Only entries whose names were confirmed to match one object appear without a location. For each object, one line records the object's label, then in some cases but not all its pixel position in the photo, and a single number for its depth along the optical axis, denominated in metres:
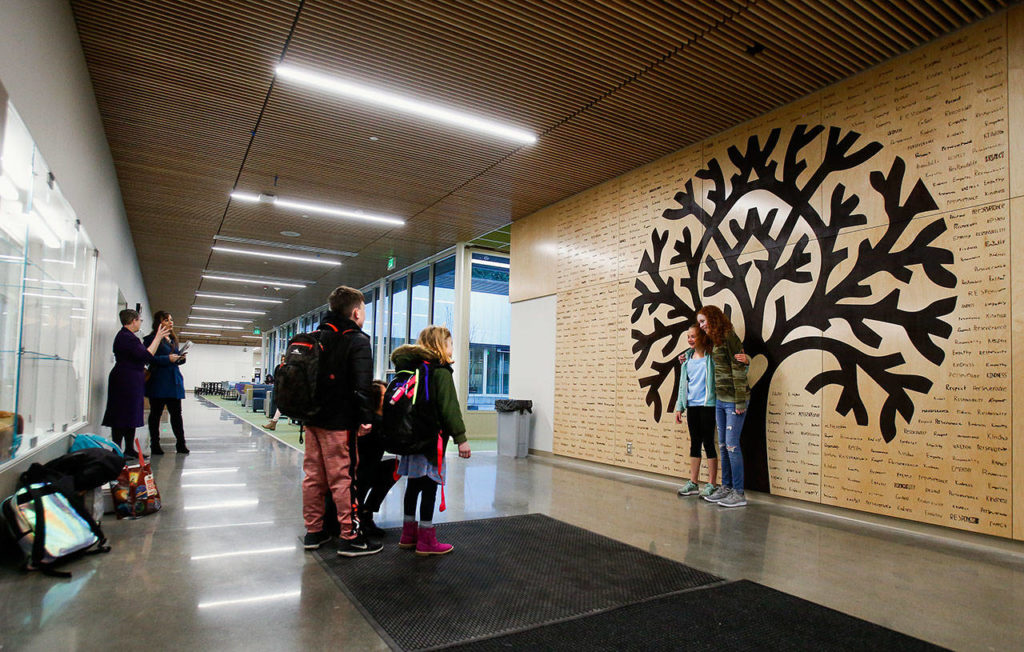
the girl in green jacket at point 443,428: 3.14
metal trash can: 7.75
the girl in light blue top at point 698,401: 4.96
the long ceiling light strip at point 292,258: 11.04
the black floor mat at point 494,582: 2.29
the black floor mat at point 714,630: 2.13
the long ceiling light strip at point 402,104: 4.76
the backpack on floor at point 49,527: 2.68
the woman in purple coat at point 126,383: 5.17
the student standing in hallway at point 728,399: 4.72
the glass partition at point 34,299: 2.68
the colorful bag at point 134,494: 3.87
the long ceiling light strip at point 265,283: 14.47
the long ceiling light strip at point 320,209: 7.89
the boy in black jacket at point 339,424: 3.13
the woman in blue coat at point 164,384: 6.50
